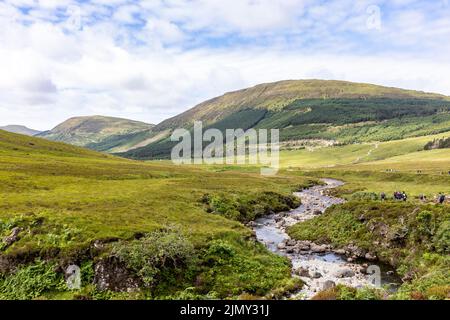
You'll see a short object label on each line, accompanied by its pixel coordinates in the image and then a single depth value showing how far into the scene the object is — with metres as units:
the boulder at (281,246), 42.28
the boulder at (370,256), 37.28
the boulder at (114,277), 27.54
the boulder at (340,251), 39.88
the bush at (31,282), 26.39
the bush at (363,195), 64.34
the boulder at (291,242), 43.70
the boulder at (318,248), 41.00
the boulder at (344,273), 32.69
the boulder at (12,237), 31.38
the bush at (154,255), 28.62
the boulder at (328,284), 29.09
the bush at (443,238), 32.97
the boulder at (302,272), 33.22
